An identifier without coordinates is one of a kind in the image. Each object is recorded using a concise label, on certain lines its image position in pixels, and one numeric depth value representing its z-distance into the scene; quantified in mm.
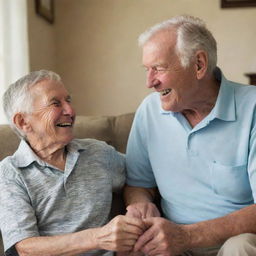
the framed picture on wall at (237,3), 3676
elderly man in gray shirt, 1356
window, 2621
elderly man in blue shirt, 1462
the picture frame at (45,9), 3121
